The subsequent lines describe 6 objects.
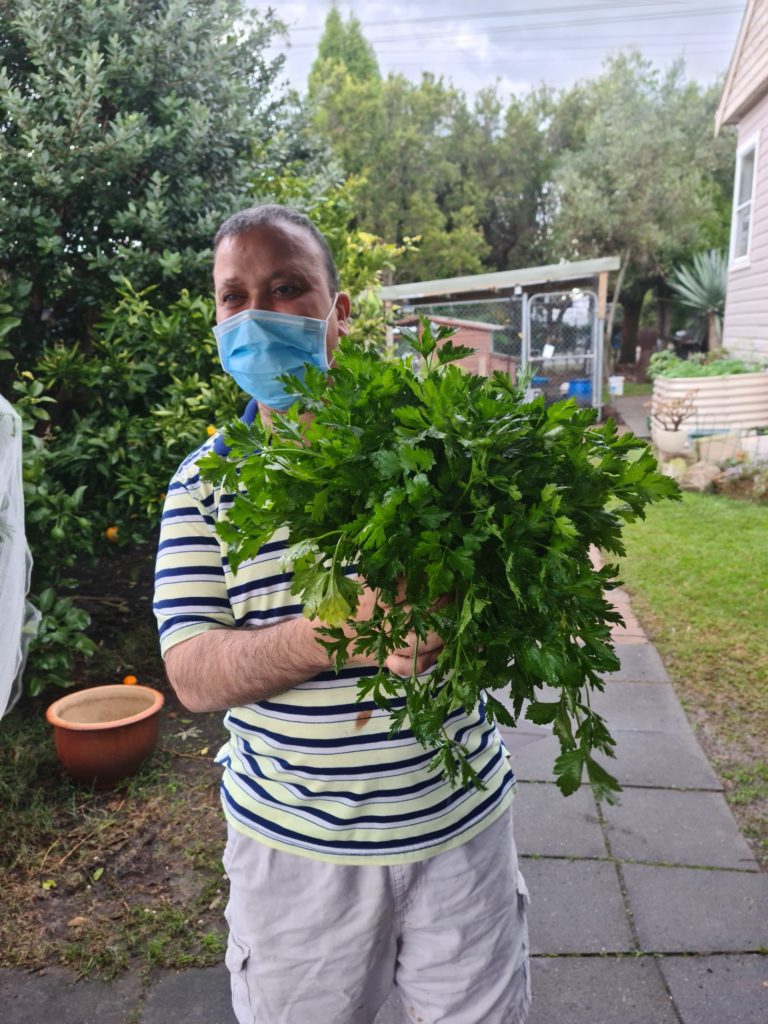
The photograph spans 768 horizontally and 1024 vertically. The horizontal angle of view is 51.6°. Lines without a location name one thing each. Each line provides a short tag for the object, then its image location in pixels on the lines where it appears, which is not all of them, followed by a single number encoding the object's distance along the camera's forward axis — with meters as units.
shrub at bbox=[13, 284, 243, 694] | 3.99
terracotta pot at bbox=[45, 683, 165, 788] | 3.53
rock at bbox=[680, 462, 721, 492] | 9.43
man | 1.46
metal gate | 16.48
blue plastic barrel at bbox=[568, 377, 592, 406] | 15.64
